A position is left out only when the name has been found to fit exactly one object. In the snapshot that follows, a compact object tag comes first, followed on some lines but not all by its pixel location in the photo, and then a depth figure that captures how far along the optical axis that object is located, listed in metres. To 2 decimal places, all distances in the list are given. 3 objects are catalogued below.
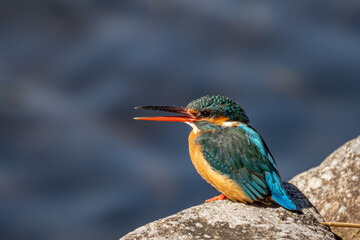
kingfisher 7.31
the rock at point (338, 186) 7.42
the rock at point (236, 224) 6.41
